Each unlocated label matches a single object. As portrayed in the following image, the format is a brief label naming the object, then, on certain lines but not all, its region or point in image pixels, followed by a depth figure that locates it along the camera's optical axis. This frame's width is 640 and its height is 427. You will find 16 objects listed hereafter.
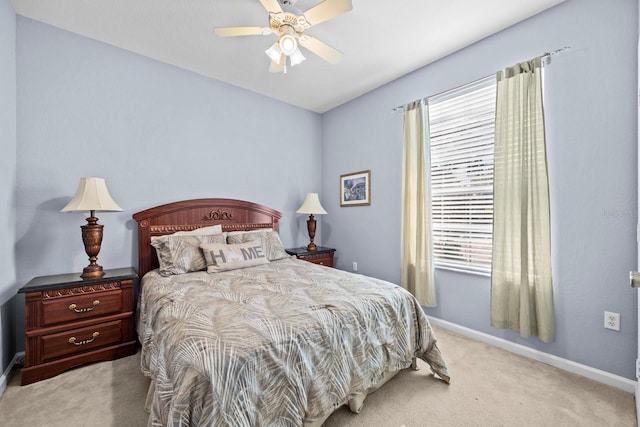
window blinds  2.56
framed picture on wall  3.67
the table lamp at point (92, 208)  2.20
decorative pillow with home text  2.54
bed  1.13
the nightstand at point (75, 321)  1.96
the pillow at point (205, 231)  2.83
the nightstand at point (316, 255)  3.57
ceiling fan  1.84
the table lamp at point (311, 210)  3.74
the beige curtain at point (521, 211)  2.15
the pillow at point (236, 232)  3.03
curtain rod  2.10
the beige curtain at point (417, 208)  2.93
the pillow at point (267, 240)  2.98
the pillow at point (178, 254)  2.47
